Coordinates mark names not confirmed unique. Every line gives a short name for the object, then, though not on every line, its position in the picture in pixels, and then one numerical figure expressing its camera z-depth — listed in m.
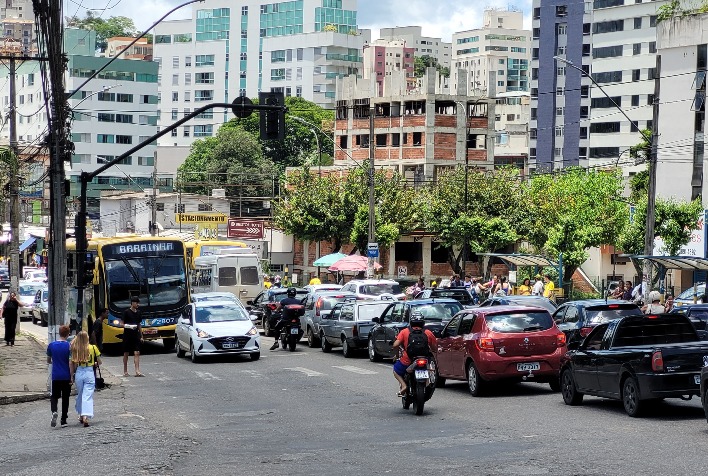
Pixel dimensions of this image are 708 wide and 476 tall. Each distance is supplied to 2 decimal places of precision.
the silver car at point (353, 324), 34.06
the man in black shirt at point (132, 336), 30.38
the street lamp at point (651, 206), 36.56
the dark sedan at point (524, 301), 31.95
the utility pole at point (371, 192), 49.88
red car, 22.42
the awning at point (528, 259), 51.06
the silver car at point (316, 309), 38.34
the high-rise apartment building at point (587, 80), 112.44
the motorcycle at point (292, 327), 37.09
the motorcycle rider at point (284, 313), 37.33
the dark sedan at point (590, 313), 27.52
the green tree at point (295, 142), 128.88
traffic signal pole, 27.62
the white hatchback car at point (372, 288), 43.53
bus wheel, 39.50
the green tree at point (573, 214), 62.41
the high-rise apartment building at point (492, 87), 98.31
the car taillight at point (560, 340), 22.86
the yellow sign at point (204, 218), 78.56
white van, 53.97
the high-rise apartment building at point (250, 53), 166.88
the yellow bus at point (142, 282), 37.97
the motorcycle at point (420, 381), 19.98
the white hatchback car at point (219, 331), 33.62
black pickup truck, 17.88
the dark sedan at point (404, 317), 30.20
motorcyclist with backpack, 19.95
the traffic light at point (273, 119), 27.62
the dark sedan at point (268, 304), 44.84
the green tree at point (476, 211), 73.44
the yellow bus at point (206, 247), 56.72
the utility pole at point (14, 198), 44.69
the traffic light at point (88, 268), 30.44
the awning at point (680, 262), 37.67
